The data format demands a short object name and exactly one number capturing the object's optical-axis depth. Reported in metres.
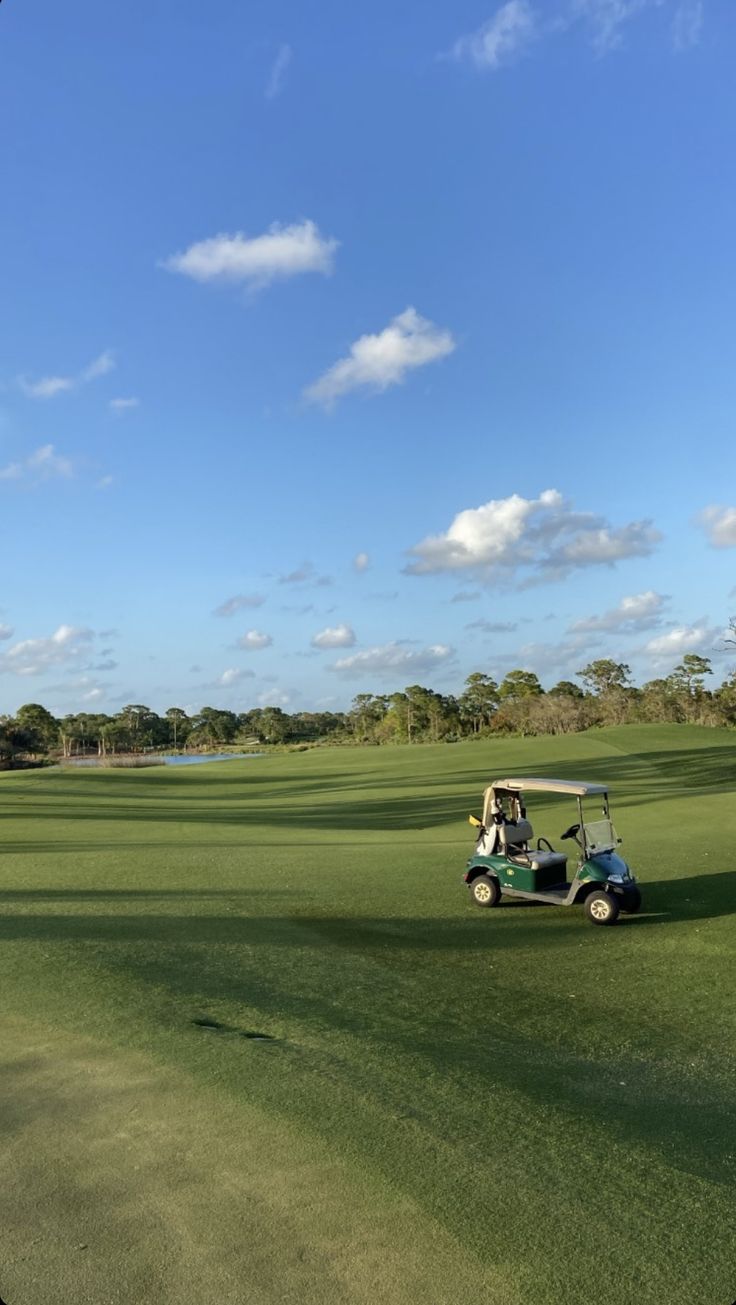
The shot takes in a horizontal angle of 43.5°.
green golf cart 12.34
